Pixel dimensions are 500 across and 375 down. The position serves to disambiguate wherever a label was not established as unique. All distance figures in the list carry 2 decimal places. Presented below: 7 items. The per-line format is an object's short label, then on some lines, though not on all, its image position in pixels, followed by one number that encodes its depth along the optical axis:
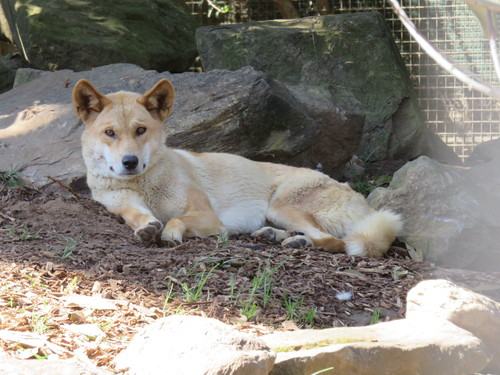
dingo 9.59
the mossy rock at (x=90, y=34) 16.06
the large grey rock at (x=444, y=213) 10.16
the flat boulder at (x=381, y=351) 4.79
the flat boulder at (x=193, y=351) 4.34
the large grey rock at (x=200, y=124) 11.87
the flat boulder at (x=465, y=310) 5.74
